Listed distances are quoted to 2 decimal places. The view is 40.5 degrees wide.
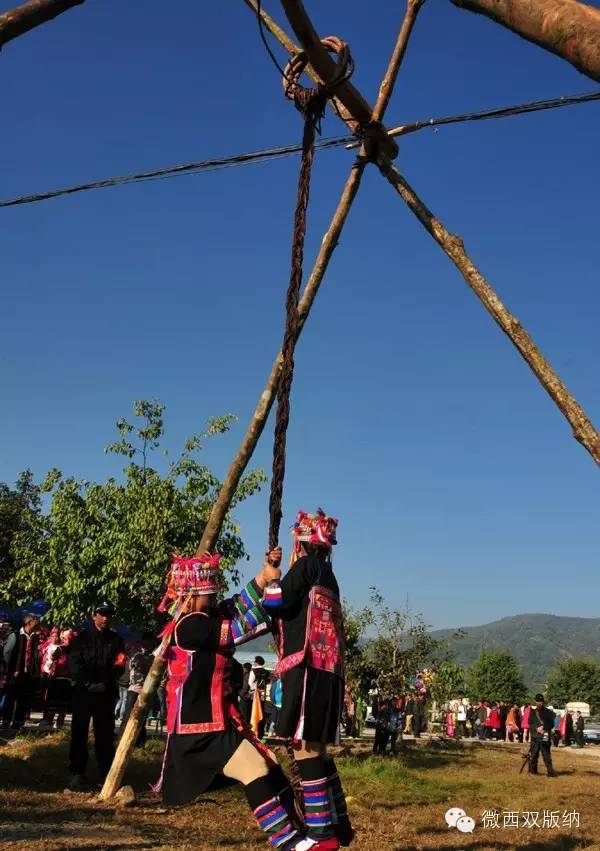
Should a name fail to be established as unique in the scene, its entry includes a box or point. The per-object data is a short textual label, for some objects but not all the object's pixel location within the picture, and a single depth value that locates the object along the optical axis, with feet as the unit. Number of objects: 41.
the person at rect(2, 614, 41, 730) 46.11
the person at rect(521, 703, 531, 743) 103.60
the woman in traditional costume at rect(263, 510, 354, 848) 16.74
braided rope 18.58
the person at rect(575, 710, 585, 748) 112.06
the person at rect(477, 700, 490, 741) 110.83
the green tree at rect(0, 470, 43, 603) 113.50
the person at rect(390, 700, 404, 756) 63.57
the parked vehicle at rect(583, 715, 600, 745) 133.28
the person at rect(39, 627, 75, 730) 54.60
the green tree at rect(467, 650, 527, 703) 246.27
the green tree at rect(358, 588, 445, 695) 79.46
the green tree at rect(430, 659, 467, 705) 95.02
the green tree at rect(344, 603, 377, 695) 80.23
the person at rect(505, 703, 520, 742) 110.42
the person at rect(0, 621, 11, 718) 46.66
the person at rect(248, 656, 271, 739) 50.65
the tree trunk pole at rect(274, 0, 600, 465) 16.62
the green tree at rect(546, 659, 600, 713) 245.24
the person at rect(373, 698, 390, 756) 61.41
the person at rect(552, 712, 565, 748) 112.97
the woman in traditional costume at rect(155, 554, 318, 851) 15.70
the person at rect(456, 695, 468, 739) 104.99
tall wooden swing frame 8.80
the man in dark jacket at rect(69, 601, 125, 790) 29.35
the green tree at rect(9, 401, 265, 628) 63.93
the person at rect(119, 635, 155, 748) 46.39
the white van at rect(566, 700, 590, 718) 133.14
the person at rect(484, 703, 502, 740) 112.88
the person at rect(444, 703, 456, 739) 107.86
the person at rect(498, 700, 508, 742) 114.73
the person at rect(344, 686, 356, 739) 80.39
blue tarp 72.11
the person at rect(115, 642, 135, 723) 48.19
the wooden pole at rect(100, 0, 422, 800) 26.48
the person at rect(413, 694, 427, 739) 95.84
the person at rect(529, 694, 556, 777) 56.90
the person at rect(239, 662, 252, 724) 54.13
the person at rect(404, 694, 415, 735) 97.59
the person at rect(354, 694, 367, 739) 82.12
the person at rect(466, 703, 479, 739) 119.55
